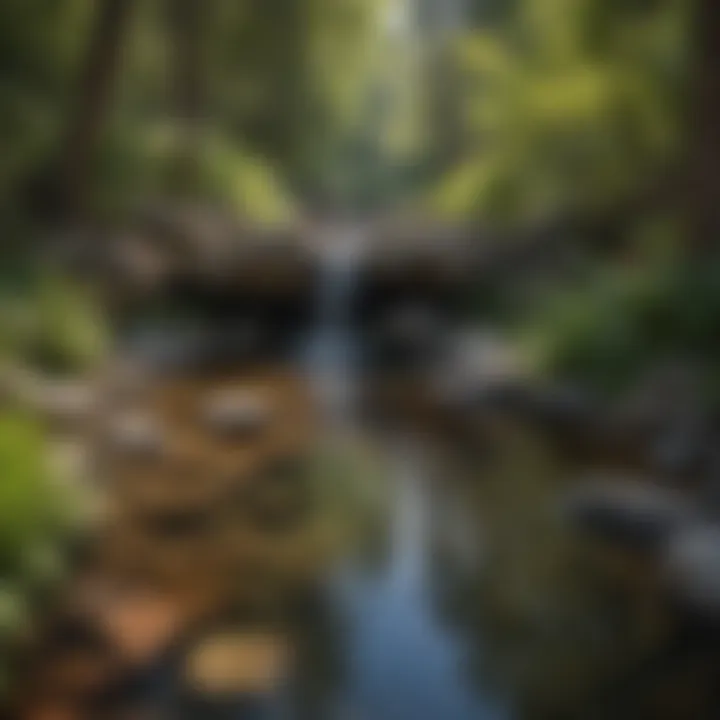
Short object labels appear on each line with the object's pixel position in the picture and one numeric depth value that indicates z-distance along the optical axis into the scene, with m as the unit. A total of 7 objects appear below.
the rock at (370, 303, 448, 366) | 4.23
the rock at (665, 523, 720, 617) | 2.26
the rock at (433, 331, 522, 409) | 3.69
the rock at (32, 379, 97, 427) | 2.98
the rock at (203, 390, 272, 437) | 3.38
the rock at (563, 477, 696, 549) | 2.56
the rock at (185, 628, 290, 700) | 1.95
